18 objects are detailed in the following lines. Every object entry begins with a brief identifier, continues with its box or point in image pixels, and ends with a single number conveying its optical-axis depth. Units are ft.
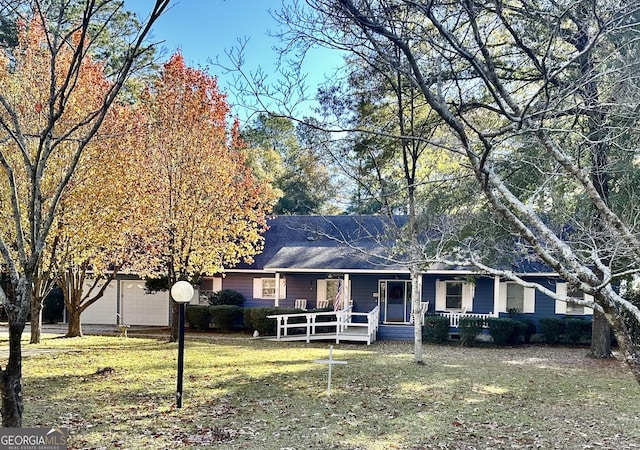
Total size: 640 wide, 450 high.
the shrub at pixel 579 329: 54.90
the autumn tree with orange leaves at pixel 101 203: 41.83
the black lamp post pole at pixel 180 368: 24.67
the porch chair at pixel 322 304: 66.13
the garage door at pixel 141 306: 72.79
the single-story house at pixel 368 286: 59.82
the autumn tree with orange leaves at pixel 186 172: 47.83
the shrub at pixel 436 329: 55.93
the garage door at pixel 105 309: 73.61
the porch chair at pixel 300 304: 66.18
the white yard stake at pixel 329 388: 27.48
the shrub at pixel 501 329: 53.93
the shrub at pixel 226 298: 66.95
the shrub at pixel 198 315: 64.34
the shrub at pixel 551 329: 55.42
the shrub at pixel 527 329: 55.88
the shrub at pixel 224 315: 63.57
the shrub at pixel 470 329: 54.49
